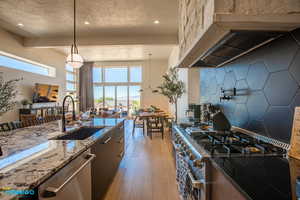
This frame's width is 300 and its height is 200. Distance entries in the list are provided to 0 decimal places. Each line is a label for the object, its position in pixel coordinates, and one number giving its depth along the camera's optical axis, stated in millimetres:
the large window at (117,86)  9719
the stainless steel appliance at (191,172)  1042
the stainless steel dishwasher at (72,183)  793
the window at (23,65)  4945
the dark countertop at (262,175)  607
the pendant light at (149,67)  9410
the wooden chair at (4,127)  1867
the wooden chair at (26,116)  5238
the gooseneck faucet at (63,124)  1791
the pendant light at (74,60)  3156
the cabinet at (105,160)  1508
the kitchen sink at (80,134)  1771
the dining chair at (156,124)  4953
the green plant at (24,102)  5457
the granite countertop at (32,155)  732
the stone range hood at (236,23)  902
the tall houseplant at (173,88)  4797
